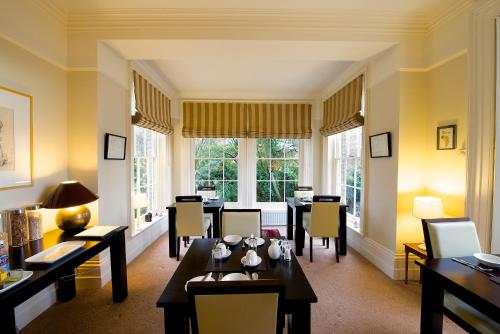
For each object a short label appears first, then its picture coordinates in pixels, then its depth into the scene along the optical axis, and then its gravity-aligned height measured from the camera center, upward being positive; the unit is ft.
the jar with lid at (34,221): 6.07 -1.59
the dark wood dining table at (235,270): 3.95 -2.39
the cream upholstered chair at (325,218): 10.34 -2.50
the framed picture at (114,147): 8.59 +0.64
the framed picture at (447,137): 7.66 +0.93
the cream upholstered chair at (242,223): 8.09 -2.13
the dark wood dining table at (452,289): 3.95 -2.36
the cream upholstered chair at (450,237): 5.83 -1.91
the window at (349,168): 12.21 -0.26
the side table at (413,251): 7.61 -3.01
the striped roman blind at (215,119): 15.93 +3.09
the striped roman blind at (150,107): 10.65 +3.01
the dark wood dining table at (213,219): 11.05 -2.83
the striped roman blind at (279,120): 16.06 +3.06
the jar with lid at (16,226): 5.64 -1.59
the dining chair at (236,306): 3.14 -2.04
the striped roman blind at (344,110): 11.10 +3.04
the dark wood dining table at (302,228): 11.24 -3.21
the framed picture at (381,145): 9.08 +0.78
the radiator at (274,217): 16.30 -3.85
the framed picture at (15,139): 6.07 +0.66
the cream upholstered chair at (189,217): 10.76 -2.57
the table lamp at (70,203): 6.67 -1.20
